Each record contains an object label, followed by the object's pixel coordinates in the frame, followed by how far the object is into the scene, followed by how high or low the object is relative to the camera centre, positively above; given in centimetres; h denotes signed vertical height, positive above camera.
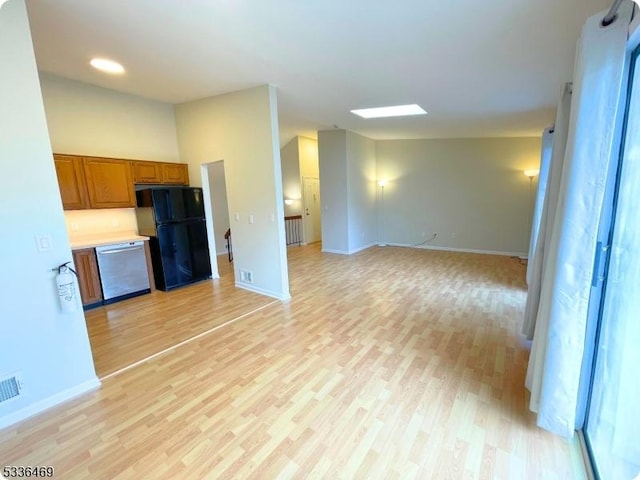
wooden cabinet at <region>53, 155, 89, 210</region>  348 +27
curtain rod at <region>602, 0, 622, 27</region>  121 +75
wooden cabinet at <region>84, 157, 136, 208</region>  375 +26
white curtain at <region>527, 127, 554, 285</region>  362 +10
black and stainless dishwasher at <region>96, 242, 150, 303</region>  380 -97
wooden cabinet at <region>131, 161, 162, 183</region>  418 +43
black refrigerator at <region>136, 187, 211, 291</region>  420 -50
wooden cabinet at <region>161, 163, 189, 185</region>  452 +42
